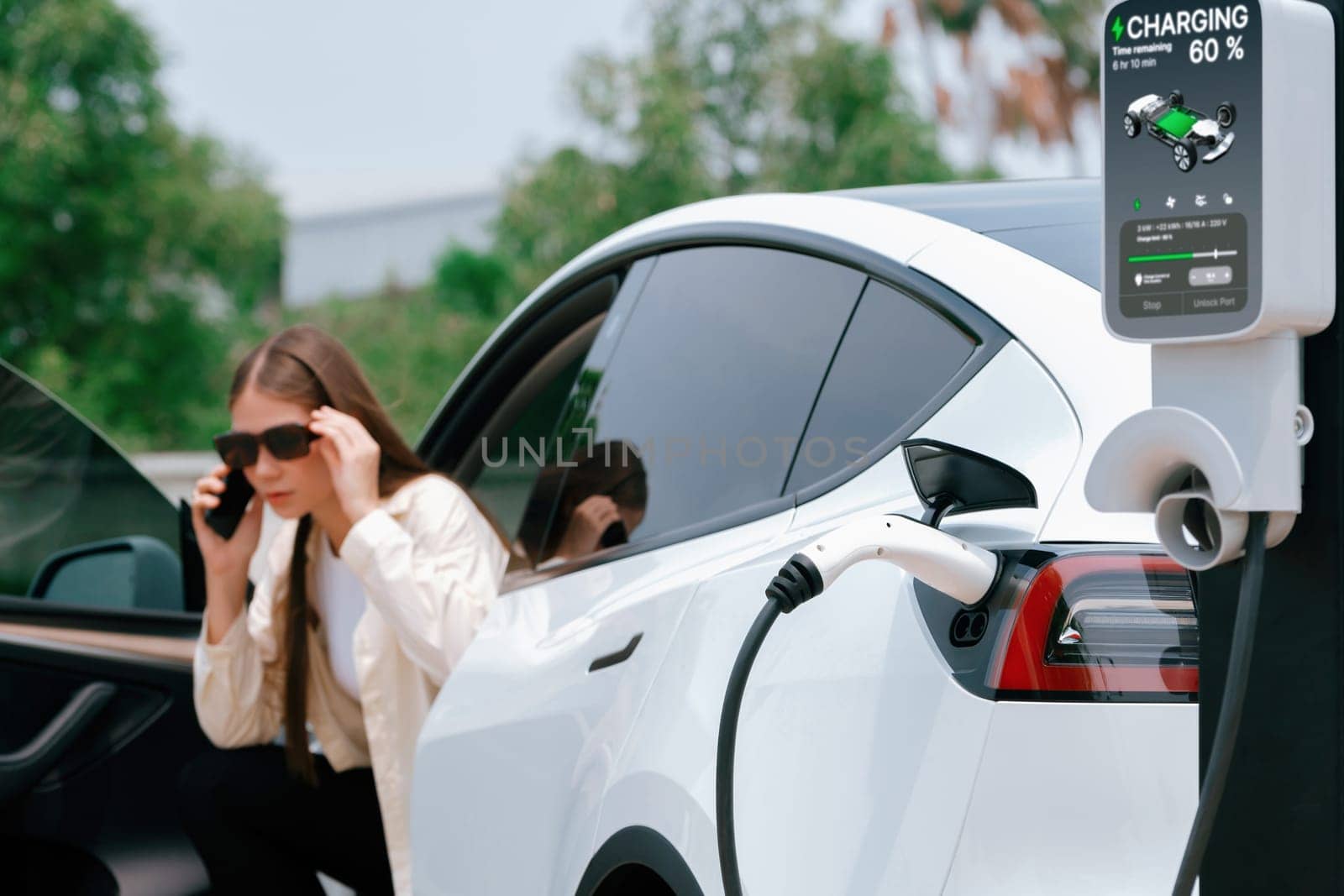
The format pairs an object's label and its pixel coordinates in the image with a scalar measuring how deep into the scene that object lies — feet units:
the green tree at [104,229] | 130.72
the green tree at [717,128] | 111.96
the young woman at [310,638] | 18.16
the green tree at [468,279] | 212.02
